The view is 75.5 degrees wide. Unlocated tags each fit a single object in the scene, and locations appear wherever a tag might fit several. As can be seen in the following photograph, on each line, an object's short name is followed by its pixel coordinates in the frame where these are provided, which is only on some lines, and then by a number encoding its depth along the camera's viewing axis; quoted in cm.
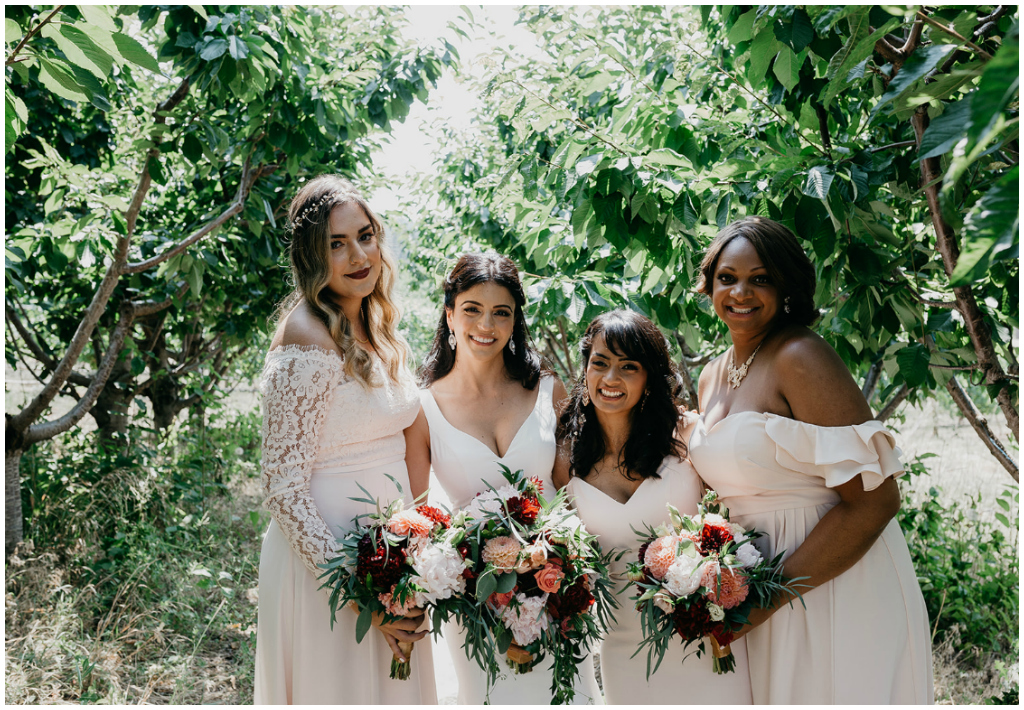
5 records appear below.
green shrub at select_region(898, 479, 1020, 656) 427
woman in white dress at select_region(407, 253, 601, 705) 273
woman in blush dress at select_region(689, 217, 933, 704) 218
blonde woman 222
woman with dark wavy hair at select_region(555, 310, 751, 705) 245
